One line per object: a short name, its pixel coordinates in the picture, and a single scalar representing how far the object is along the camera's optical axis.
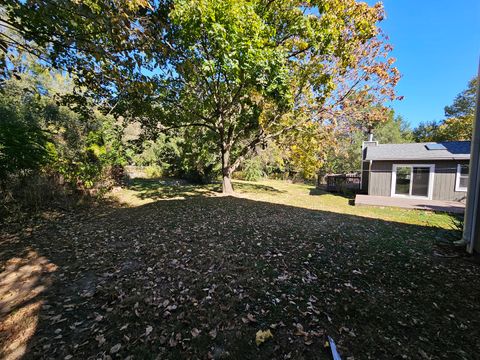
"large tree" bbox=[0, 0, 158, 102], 2.77
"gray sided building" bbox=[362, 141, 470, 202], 10.68
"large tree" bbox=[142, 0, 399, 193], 5.35
